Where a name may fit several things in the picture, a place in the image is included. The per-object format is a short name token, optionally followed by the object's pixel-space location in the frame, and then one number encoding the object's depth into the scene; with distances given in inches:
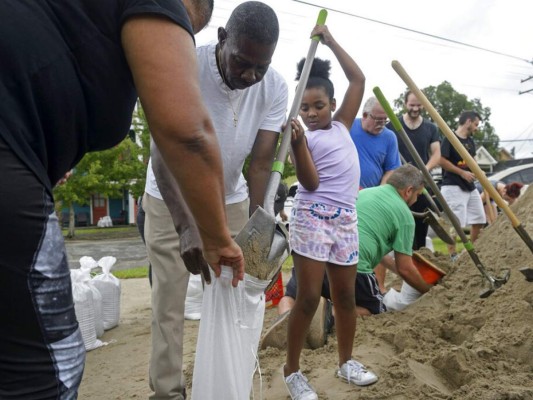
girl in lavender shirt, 107.1
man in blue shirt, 193.5
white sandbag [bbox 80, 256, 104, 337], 162.2
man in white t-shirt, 96.2
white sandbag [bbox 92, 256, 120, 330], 172.6
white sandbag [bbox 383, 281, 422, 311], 172.7
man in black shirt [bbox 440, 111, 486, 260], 246.8
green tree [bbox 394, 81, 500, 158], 1640.0
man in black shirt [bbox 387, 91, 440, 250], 228.1
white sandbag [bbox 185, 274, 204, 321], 181.6
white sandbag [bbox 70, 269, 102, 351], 149.8
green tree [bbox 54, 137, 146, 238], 858.8
